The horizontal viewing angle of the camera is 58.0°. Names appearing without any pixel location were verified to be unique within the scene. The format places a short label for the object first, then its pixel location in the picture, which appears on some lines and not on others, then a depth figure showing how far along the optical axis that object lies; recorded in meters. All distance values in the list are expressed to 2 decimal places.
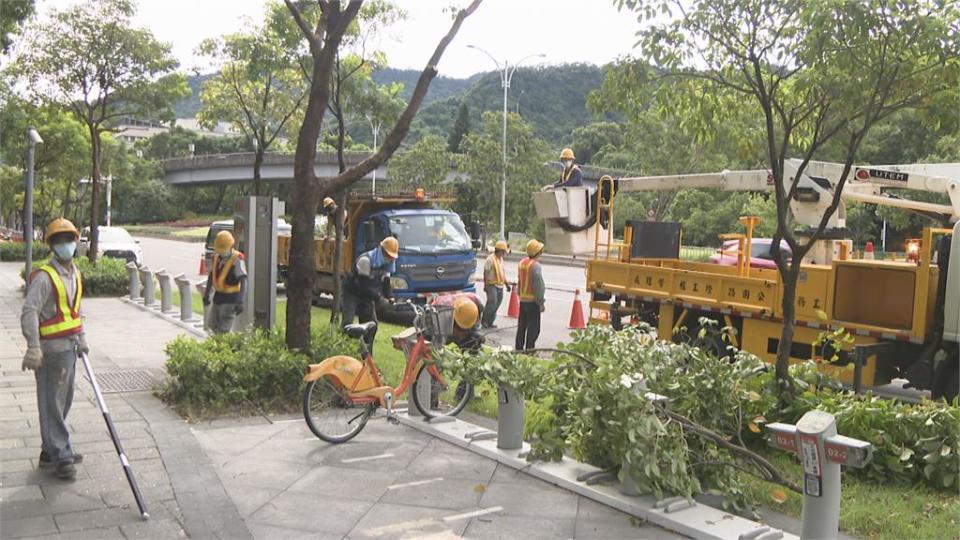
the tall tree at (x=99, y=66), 18.58
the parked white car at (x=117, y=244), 26.75
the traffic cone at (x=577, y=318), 15.07
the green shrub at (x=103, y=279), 18.52
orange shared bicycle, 6.88
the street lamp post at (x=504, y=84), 35.97
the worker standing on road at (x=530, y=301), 11.54
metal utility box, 9.97
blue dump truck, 15.34
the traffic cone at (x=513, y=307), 16.44
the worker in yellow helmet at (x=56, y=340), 5.67
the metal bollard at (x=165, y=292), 15.76
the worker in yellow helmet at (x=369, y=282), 10.27
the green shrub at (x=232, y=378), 7.70
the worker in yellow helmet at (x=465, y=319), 7.66
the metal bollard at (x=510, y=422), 6.57
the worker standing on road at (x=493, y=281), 14.03
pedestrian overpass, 53.44
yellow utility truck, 8.52
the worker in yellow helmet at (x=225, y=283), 9.64
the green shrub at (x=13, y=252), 32.41
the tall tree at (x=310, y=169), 8.37
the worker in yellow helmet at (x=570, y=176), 12.16
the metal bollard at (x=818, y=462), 4.23
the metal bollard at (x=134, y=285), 17.75
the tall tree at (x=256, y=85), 15.93
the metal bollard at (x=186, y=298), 14.72
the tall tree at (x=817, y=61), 5.87
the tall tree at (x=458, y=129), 71.75
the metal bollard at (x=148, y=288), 16.78
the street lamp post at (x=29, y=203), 13.36
